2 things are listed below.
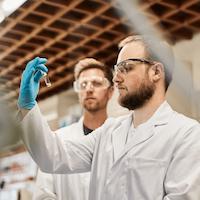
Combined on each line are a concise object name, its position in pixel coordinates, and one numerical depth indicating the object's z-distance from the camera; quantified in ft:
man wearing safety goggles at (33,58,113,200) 6.89
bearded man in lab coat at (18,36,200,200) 4.86
